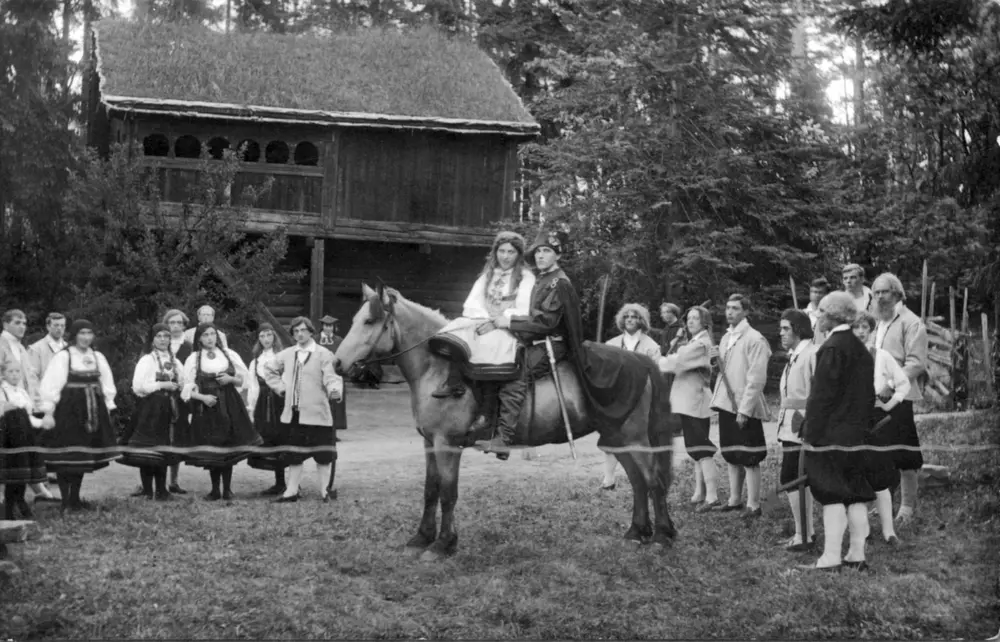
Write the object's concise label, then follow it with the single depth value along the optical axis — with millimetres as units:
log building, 13180
